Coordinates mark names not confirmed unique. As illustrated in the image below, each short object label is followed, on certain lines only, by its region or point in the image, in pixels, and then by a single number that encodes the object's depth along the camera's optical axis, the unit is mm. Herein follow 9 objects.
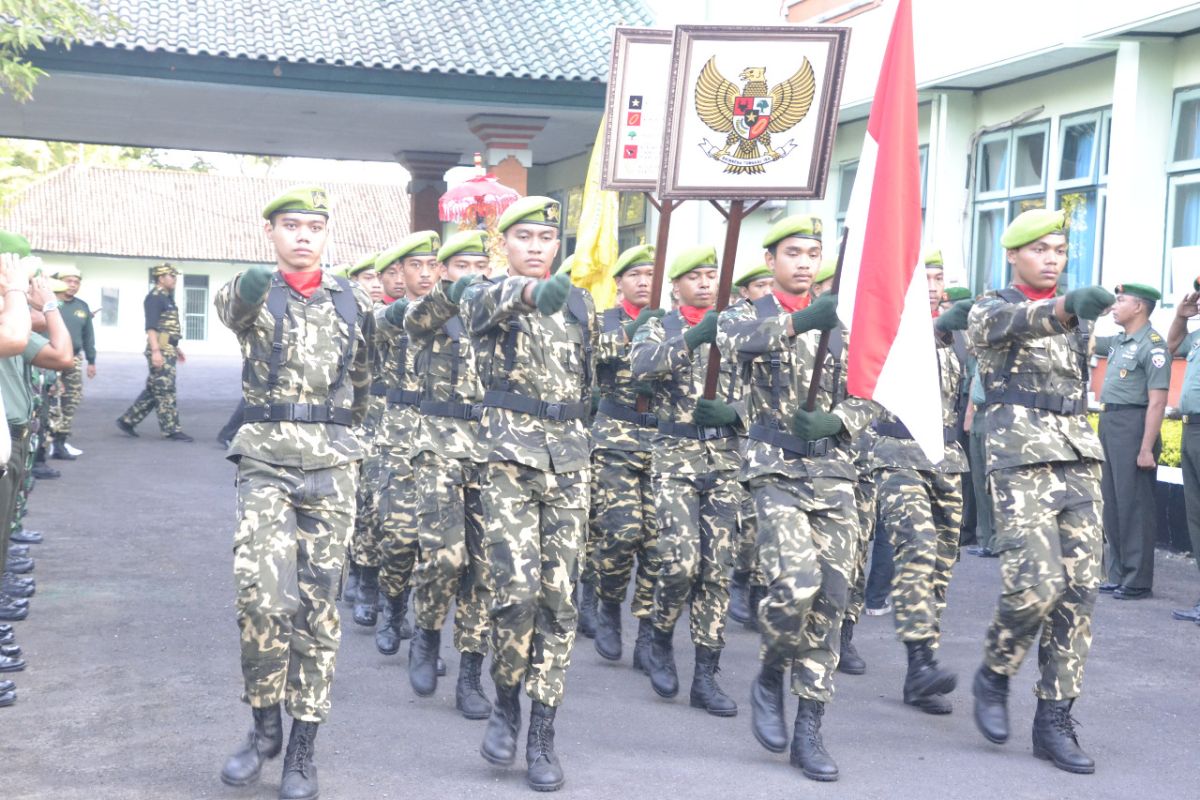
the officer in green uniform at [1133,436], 9961
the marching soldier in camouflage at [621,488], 7570
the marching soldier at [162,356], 18359
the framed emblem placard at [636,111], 8391
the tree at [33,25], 12633
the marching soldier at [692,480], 6766
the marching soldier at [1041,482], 5992
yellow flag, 9508
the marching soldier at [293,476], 5367
